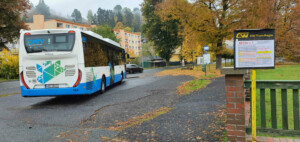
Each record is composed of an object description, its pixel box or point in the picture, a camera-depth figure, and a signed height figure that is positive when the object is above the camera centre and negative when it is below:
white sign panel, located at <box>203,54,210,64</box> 19.06 +0.48
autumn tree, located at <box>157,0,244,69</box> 22.05 +4.83
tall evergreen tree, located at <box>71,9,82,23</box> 161.81 +38.29
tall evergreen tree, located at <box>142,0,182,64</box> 45.28 +6.92
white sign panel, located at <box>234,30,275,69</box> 3.16 +0.21
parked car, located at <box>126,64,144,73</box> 31.93 -0.51
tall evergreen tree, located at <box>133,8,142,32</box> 129.30 +23.99
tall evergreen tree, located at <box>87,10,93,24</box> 146.25 +35.33
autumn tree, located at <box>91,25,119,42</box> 50.72 +8.07
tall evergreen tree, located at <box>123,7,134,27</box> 126.31 +28.34
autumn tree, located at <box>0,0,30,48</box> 21.30 +4.86
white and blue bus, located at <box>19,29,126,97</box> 8.10 +0.12
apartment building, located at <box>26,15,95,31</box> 60.03 +12.31
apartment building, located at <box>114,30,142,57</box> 85.81 +10.83
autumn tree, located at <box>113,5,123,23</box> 127.25 +28.47
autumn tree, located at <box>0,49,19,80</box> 26.03 +0.21
